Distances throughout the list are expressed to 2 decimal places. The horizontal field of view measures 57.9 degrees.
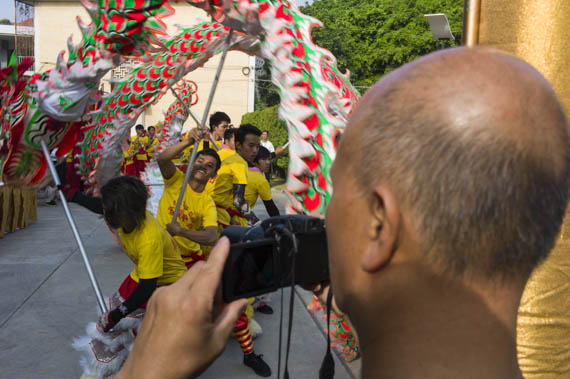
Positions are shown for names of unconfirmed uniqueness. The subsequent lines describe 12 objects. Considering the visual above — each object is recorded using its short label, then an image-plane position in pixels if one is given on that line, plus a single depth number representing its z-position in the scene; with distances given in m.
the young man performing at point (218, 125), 7.38
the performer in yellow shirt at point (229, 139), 5.93
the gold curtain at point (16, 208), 7.42
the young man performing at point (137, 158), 8.25
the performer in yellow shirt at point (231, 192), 4.42
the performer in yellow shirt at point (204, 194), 3.57
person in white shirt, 11.87
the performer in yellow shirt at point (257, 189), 4.68
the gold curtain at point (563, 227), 1.86
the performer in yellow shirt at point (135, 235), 2.83
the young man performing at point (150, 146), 8.78
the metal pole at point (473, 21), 2.00
